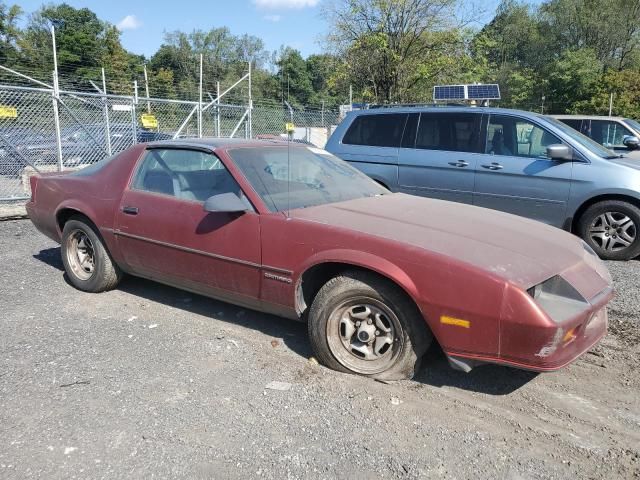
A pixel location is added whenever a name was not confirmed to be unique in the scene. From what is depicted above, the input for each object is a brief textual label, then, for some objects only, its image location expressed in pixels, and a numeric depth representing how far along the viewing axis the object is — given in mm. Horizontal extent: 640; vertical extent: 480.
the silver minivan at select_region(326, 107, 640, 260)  6305
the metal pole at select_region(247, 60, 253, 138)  14317
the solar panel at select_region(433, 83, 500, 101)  9827
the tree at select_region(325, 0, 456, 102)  18109
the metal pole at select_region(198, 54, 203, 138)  12992
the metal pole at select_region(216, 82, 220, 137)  14023
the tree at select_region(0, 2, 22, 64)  45469
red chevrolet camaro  2934
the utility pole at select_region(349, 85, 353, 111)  19603
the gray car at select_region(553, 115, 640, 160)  10938
